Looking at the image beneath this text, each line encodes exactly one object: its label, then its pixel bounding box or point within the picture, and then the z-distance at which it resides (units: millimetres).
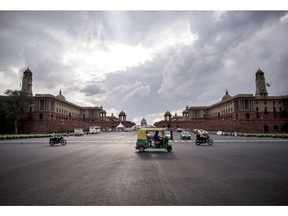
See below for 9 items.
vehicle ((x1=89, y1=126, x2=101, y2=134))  59375
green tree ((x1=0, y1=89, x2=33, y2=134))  50919
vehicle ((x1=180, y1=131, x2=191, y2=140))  30750
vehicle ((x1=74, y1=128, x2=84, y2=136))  45209
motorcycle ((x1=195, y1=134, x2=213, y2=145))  20578
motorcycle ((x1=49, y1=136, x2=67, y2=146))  20625
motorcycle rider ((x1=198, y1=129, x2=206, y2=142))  20594
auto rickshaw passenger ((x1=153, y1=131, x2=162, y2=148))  14852
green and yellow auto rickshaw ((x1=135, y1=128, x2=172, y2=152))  14720
